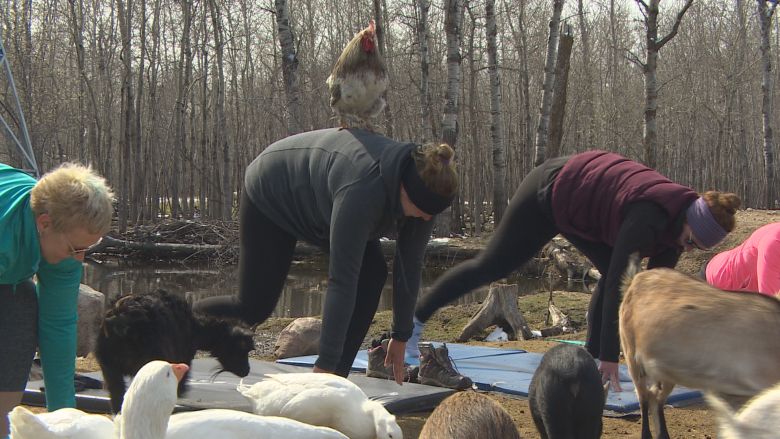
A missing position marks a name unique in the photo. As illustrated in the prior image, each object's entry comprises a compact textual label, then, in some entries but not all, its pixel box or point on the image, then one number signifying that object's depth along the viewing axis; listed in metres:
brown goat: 2.43
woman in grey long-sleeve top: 3.17
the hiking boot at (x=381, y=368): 4.46
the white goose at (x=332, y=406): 2.86
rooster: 3.76
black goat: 3.23
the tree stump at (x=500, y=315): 7.09
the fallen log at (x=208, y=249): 15.71
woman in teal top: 2.50
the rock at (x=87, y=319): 6.12
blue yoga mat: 4.00
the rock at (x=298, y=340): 5.68
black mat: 3.63
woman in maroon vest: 3.63
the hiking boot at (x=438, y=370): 4.20
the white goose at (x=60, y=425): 2.05
